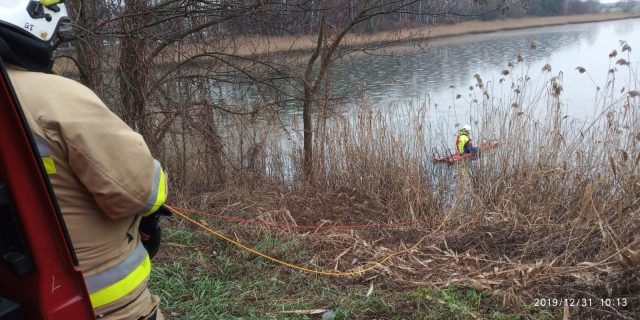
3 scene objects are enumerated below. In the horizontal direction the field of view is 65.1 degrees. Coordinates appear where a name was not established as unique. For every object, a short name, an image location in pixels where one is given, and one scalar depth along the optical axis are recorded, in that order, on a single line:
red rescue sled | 6.08
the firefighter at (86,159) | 1.36
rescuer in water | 6.55
